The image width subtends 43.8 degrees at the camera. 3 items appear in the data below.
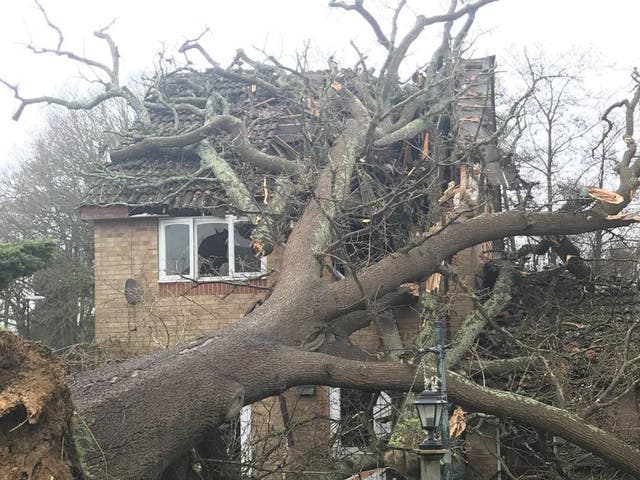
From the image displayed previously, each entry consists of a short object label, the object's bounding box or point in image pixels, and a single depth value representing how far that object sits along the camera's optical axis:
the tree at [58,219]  21.28
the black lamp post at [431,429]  6.00
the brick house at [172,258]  11.85
